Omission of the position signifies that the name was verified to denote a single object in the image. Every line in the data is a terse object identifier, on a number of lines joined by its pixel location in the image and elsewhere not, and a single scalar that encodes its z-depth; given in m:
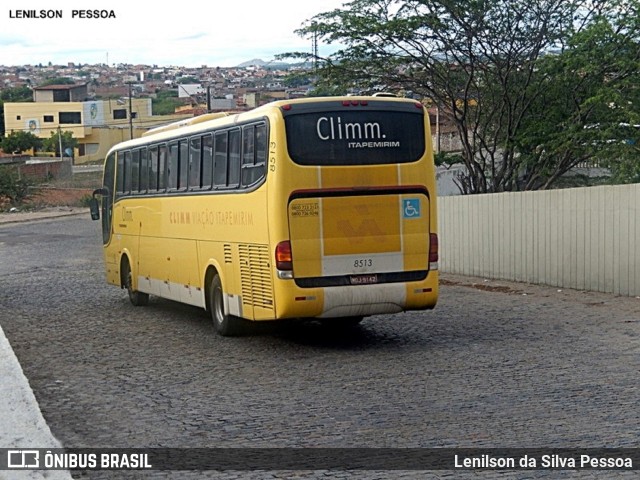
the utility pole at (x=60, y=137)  99.04
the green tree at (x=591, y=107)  26.86
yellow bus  13.26
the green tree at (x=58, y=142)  107.44
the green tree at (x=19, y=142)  106.81
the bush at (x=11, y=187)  68.62
